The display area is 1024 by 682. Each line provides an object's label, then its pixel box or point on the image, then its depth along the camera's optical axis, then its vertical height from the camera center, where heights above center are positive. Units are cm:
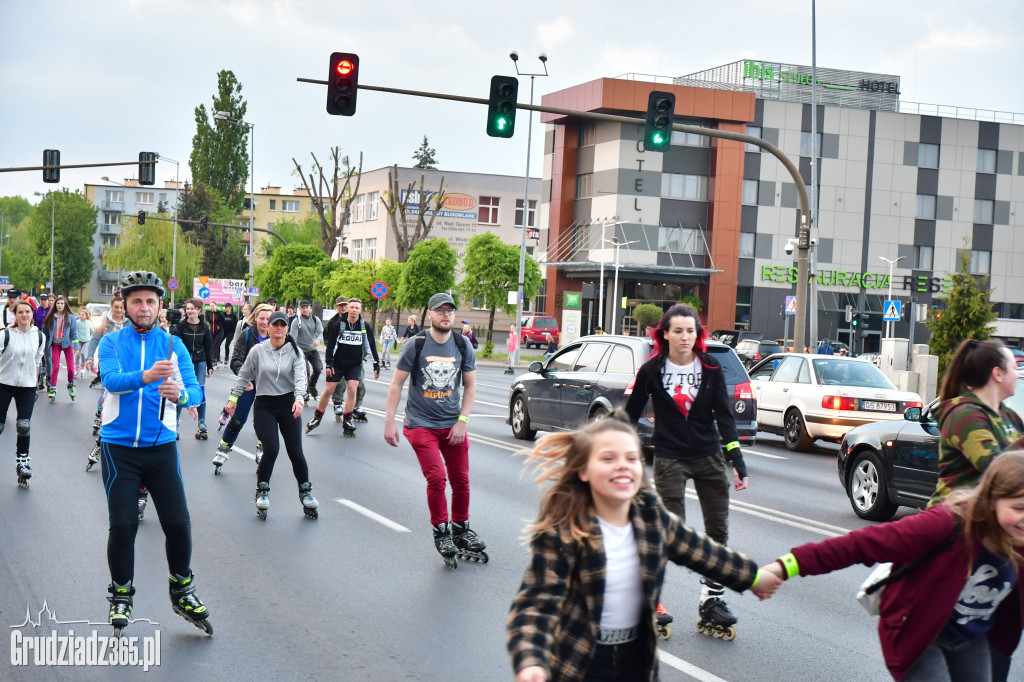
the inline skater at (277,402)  995 -107
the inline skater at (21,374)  1121 -107
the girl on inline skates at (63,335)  2098 -122
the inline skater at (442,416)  823 -92
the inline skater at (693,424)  645 -69
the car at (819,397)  1762 -137
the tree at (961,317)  2903 -3
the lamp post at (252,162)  6264 +641
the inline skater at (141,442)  594 -89
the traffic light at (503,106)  1777 +288
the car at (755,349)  4059 -167
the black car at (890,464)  1038 -144
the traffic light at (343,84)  1748 +305
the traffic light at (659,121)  1803 +281
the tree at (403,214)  6878 +448
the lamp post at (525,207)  4576 +343
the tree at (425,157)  11562 +1322
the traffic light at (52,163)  3181 +294
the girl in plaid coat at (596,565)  322 -76
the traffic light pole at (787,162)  1784 +246
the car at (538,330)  6200 -195
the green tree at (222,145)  10100 +1178
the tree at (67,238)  12269 +345
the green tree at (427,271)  5506 +86
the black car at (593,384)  1506 -118
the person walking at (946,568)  349 -79
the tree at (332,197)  7362 +565
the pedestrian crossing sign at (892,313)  3505 -3
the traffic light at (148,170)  3290 +305
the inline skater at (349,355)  1745 -107
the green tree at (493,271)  5334 +100
